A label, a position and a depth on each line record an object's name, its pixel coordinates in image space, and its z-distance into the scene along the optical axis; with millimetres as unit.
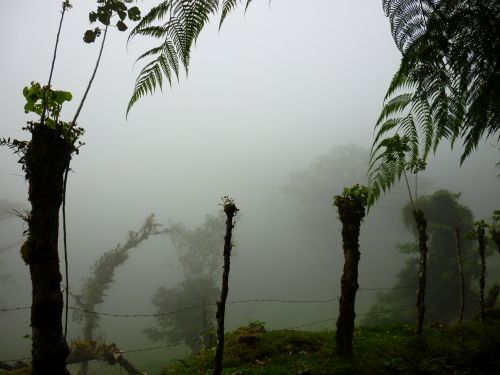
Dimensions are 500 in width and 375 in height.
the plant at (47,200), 3445
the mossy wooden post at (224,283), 5742
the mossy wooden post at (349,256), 6992
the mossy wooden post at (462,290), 10492
